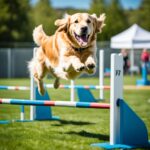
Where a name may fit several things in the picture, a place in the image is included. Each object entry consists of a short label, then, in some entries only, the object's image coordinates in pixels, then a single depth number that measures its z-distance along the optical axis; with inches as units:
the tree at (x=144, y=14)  2209.6
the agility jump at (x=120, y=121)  235.6
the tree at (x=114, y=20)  1920.8
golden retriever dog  275.0
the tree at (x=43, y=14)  2388.8
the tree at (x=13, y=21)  1919.3
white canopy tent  934.4
